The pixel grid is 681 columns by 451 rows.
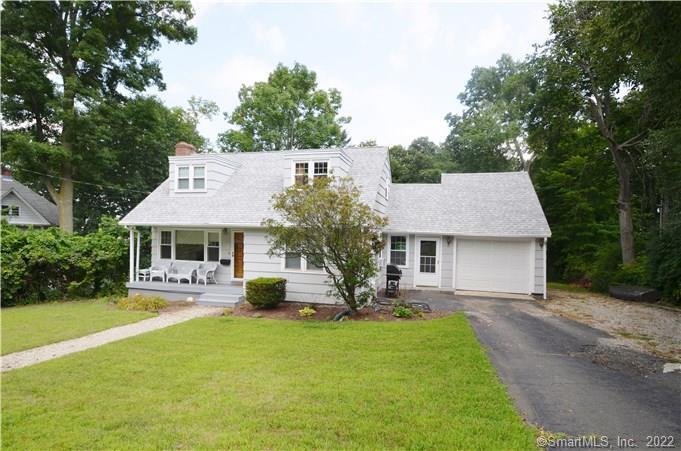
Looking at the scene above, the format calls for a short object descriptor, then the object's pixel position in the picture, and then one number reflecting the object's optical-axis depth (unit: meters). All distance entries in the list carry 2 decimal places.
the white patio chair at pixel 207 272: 13.50
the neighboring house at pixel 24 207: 27.53
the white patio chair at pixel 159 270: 13.77
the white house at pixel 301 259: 12.54
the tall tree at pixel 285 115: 26.98
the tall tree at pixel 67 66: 18.44
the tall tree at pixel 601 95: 13.96
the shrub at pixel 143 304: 11.27
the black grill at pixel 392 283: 13.02
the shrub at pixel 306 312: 10.21
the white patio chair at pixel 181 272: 13.61
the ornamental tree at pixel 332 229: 9.36
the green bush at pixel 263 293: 10.81
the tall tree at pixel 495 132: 28.52
